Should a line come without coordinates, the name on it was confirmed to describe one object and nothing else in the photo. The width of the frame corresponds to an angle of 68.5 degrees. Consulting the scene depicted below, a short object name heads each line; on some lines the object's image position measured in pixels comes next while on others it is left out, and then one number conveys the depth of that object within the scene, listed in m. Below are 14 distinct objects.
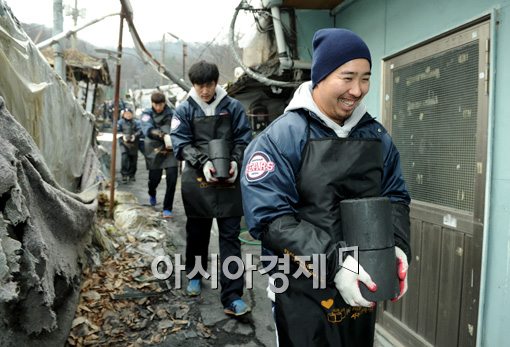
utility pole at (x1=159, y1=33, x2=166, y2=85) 27.38
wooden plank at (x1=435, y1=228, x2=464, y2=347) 2.90
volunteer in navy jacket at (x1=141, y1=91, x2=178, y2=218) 7.27
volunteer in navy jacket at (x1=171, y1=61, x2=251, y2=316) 3.69
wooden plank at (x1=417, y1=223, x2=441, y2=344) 3.16
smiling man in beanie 1.85
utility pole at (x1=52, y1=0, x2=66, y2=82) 7.87
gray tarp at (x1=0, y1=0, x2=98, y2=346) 1.74
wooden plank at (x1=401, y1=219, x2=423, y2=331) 3.38
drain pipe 4.89
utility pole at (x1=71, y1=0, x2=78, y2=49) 11.08
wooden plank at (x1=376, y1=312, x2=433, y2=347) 3.32
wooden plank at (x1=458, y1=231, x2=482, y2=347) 2.70
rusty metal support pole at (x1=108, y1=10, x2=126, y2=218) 5.97
